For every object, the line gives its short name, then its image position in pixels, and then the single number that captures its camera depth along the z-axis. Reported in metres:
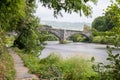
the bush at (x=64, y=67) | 6.44
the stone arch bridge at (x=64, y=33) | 43.79
